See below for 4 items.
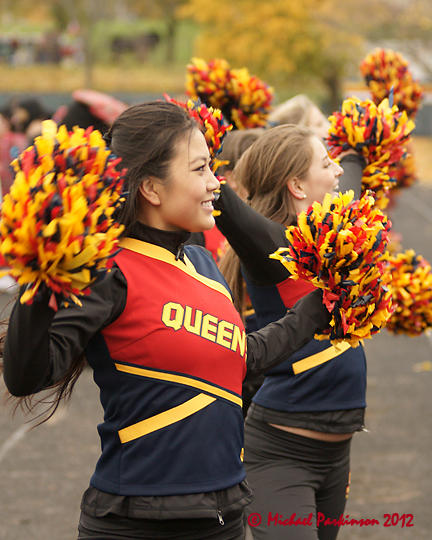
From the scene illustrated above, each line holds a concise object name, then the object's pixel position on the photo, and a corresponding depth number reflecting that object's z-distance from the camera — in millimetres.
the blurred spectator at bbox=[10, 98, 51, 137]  23656
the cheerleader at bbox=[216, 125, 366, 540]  5883
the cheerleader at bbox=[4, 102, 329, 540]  4395
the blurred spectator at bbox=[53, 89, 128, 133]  19023
